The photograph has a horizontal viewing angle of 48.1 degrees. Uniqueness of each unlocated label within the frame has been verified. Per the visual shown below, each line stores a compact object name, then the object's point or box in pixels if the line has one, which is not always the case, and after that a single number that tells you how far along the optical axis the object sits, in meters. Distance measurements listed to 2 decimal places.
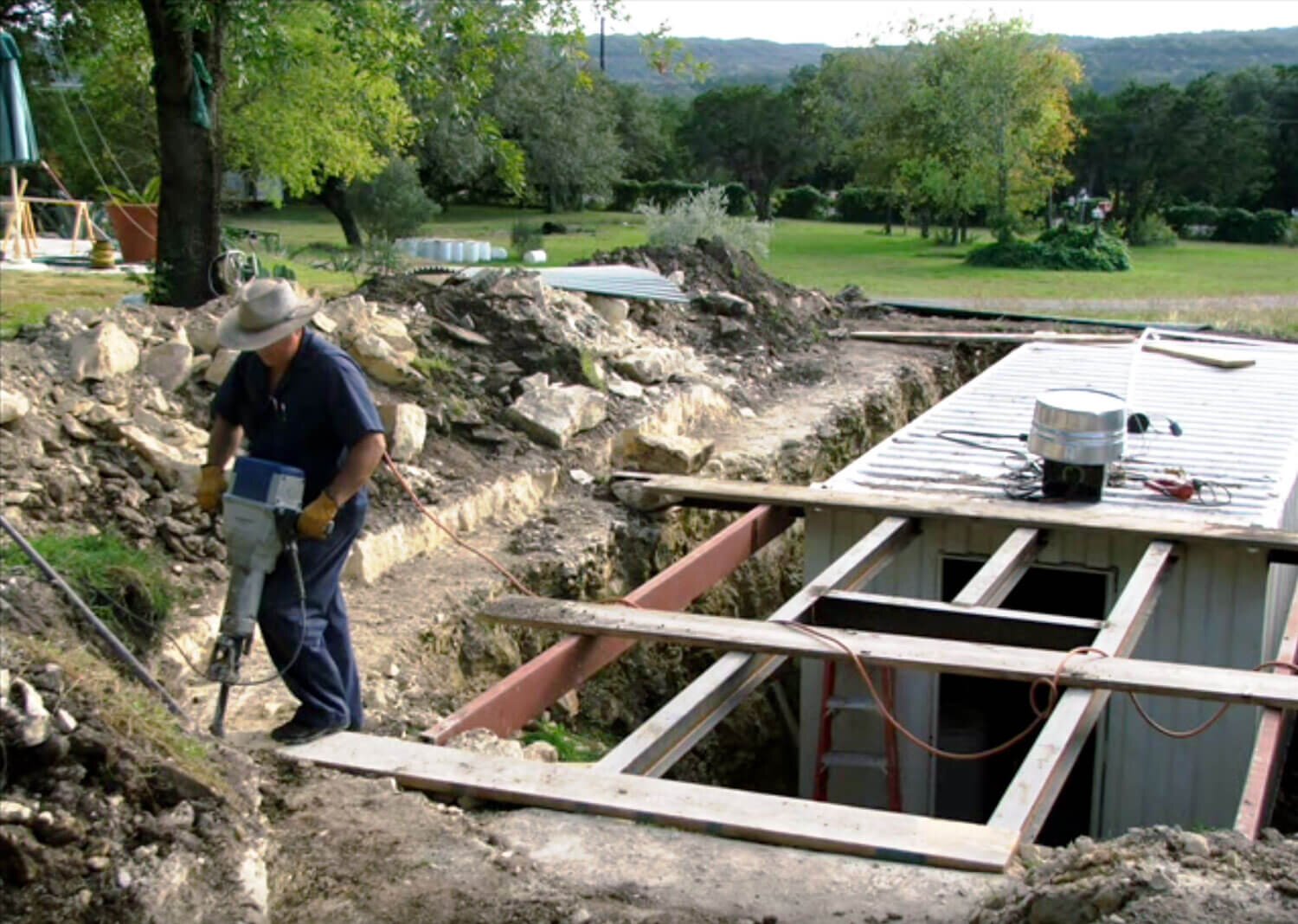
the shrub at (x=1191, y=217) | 49.28
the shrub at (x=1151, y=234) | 45.03
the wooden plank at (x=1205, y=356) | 14.23
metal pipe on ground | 4.96
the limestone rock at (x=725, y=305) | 15.66
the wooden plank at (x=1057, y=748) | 5.18
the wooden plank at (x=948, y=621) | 7.29
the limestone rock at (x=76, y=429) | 7.86
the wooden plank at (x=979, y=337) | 16.47
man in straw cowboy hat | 5.27
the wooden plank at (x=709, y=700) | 5.71
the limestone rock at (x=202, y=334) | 9.22
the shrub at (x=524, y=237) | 33.09
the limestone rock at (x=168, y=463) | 7.86
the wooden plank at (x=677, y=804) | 4.77
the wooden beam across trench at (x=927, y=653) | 6.10
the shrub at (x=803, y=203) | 55.78
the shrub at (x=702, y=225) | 21.77
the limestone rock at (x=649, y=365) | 12.30
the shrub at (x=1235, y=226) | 47.81
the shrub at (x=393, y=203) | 33.81
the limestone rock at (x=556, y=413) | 10.41
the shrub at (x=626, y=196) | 52.72
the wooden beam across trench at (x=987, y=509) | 8.55
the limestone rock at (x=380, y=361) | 10.06
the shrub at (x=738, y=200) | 47.59
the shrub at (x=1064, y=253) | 35.28
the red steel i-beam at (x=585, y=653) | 6.13
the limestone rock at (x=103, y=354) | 8.38
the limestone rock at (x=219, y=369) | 8.95
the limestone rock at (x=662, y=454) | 10.68
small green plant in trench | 7.31
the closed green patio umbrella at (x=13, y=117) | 7.96
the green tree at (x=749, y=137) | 59.97
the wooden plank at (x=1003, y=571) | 7.58
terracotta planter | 19.72
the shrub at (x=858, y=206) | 53.84
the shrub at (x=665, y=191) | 50.75
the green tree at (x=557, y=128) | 45.47
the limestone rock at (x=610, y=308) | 13.91
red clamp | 9.38
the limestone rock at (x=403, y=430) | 9.20
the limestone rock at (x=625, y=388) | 11.80
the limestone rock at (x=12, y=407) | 7.54
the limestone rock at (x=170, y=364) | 8.81
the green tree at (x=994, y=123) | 38.81
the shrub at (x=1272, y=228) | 46.62
